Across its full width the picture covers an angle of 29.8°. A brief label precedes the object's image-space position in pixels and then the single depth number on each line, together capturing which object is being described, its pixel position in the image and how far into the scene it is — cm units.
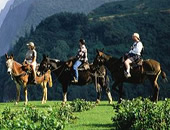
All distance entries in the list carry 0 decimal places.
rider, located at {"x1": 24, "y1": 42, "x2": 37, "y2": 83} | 2097
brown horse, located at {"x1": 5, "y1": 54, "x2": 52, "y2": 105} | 2070
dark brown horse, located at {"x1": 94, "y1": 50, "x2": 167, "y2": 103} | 2012
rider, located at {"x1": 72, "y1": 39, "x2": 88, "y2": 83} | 2075
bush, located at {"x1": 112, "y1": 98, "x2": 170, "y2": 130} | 1045
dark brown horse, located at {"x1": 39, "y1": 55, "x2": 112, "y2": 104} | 2138
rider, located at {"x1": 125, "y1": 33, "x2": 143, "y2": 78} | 1889
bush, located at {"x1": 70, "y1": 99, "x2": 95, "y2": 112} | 1800
